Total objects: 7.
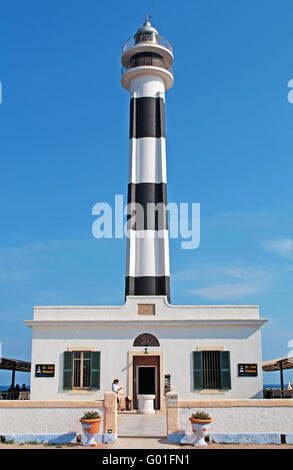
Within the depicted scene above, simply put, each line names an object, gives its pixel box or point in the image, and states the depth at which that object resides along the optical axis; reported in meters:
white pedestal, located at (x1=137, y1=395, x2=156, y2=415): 17.50
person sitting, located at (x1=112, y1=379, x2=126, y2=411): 17.50
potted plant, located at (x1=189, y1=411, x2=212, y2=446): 11.93
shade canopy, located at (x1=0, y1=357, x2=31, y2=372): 22.97
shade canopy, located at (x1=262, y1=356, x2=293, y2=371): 21.17
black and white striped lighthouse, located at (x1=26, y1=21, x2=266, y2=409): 18.94
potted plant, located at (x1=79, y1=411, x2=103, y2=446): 11.98
